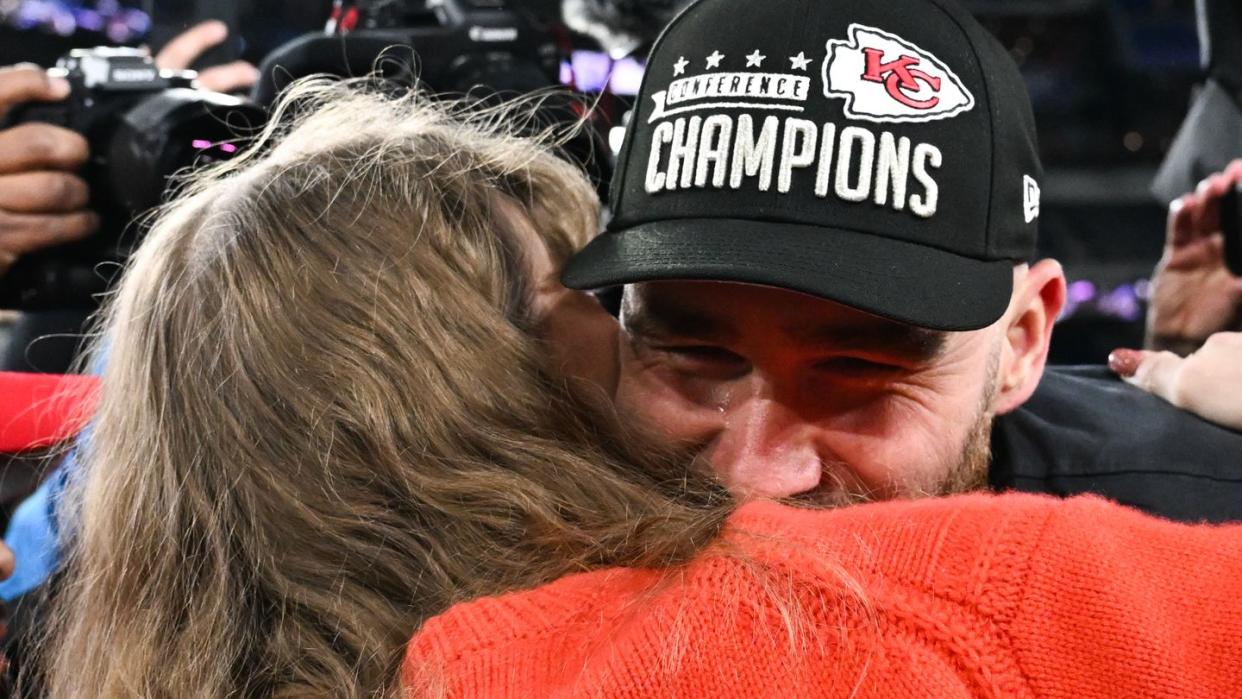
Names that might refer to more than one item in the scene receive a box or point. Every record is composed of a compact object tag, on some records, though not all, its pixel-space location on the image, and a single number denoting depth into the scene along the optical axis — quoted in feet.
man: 2.81
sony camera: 4.00
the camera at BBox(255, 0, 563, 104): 4.51
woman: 1.89
